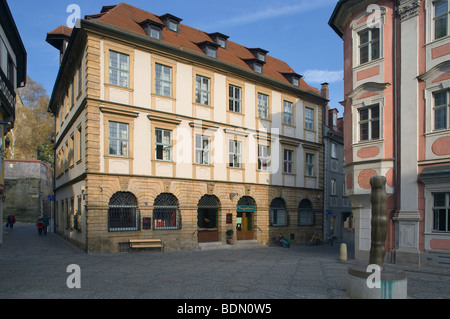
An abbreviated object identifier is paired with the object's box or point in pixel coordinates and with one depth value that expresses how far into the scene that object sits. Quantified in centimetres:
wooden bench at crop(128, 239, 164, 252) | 2075
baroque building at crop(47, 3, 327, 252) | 2078
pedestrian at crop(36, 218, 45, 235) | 3128
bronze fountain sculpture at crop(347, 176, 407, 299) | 911
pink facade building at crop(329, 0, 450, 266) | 1566
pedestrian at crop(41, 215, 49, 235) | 3186
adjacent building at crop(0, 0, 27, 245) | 2016
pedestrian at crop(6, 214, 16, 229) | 3656
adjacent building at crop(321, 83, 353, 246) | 3297
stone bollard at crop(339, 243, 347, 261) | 1839
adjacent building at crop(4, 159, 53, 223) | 4469
